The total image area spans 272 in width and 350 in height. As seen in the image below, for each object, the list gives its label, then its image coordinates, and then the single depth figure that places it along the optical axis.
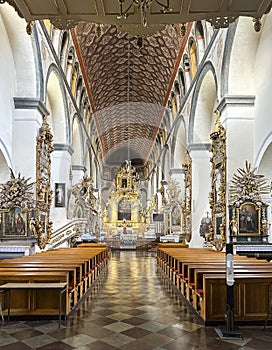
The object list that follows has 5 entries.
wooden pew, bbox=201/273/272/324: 5.59
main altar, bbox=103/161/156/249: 34.24
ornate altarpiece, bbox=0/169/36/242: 10.38
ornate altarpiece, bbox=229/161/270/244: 10.40
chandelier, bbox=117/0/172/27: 4.93
